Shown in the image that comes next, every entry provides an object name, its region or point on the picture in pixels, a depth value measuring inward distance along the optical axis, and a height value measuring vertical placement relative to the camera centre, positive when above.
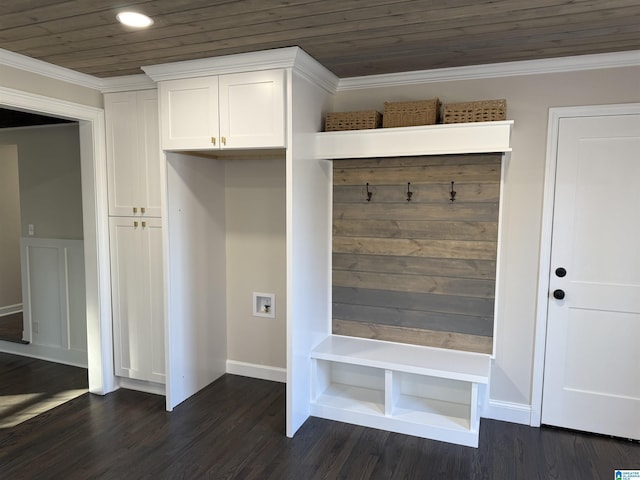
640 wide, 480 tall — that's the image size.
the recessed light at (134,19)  2.10 +0.90
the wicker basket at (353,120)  2.93 +0.58
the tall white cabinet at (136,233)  3.23 -0.21
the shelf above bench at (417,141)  2.60 +0.42
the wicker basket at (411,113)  2.80 +0.60
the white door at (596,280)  2.70 -0.44
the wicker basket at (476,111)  2.64 +0.58
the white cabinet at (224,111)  2.65 +0.59
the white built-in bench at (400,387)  2.74 -1.26
